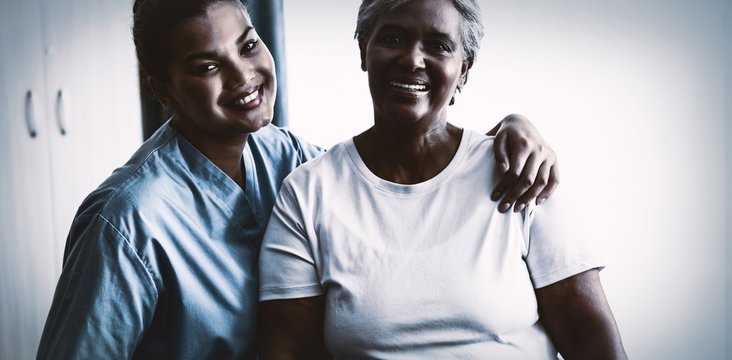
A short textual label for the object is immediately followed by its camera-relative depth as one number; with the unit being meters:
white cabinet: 2.29
